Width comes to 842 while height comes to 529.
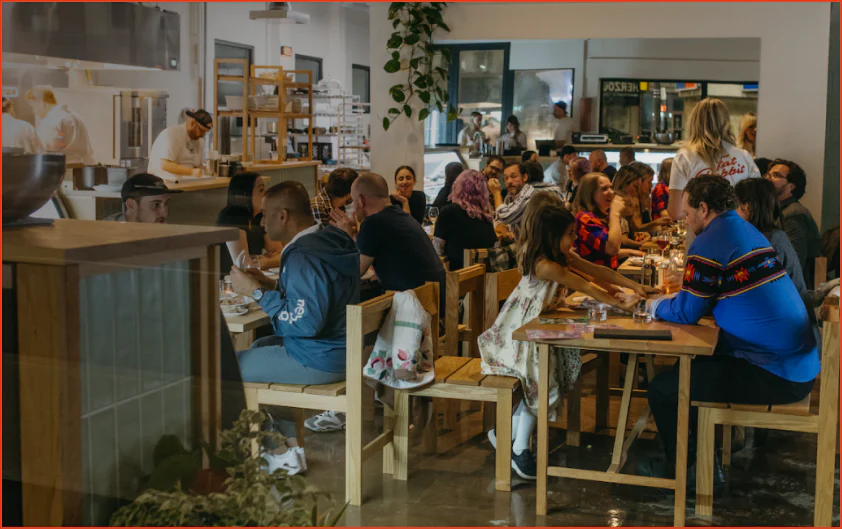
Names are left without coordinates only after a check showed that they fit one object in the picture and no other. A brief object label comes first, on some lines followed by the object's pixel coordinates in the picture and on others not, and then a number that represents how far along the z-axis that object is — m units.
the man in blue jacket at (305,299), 3.59
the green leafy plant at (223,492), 1.92
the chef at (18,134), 1.85
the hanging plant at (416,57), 7.77
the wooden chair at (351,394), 3.54
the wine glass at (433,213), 7.38
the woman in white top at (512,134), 8.47
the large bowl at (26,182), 1.83
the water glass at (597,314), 3.79
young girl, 3.89
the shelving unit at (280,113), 7.67
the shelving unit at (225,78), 6.73
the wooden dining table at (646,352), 3.40
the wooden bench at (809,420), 3.33
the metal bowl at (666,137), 8.50
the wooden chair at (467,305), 4.41
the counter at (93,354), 1.73
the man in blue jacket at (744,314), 3.60
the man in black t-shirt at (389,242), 4.63
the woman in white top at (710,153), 5.55
